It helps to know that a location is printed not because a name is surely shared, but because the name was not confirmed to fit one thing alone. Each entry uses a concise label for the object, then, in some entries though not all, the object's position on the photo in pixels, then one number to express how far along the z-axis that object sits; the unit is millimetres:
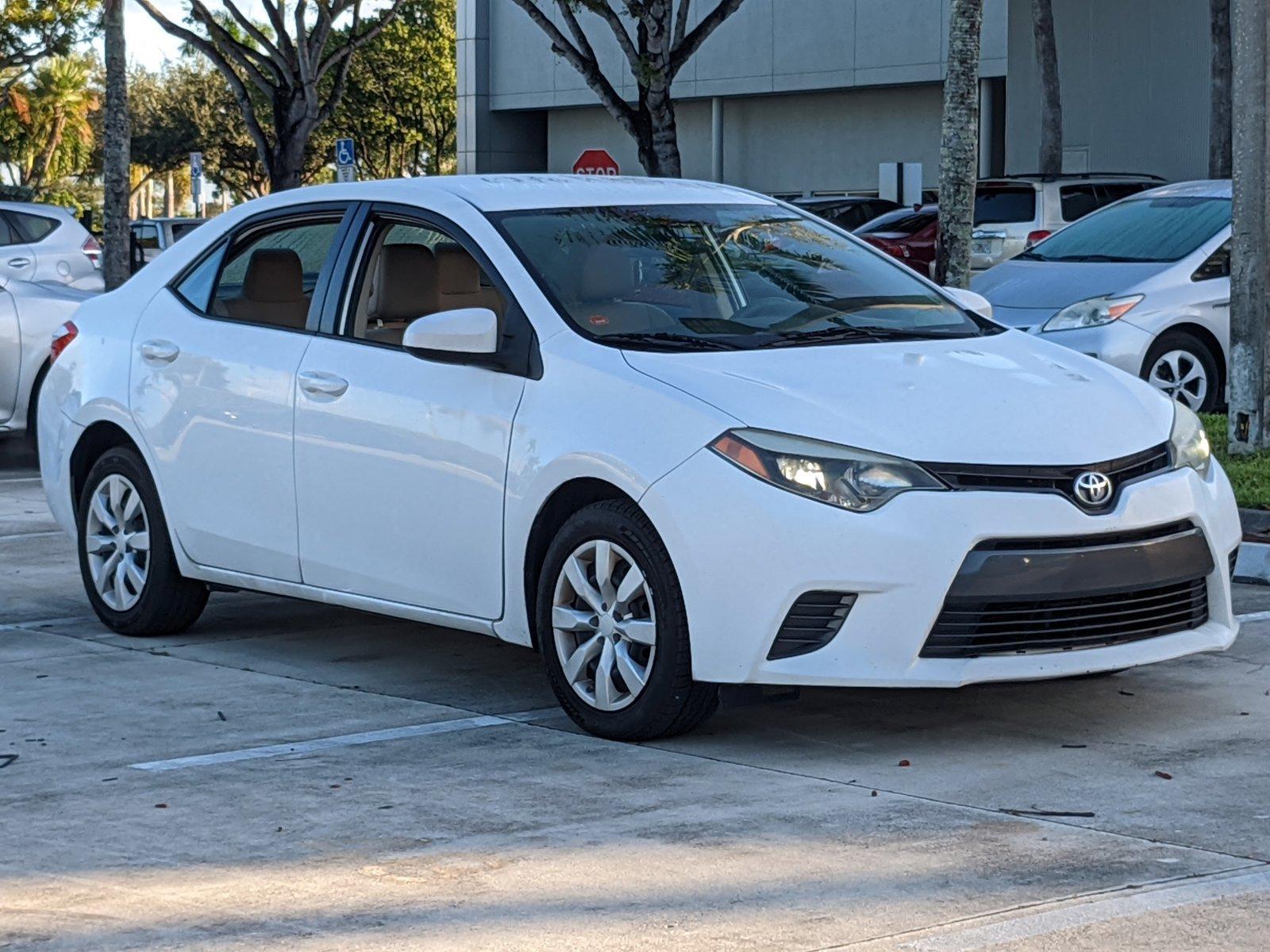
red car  23953
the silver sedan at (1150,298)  13898
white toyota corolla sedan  5781
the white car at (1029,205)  22219
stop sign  21031
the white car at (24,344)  14258
